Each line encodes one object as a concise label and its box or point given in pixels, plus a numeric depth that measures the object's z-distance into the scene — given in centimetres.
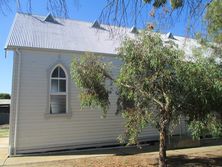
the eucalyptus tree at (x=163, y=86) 891
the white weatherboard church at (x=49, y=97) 1351
